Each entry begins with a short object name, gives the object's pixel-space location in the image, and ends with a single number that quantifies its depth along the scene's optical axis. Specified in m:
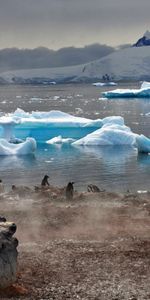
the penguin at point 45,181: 25.02
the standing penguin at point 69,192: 19.77
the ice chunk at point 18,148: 37.42
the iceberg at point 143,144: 35.59
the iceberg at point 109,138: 41.03
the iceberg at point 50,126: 44.69
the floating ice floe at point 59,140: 43.41
